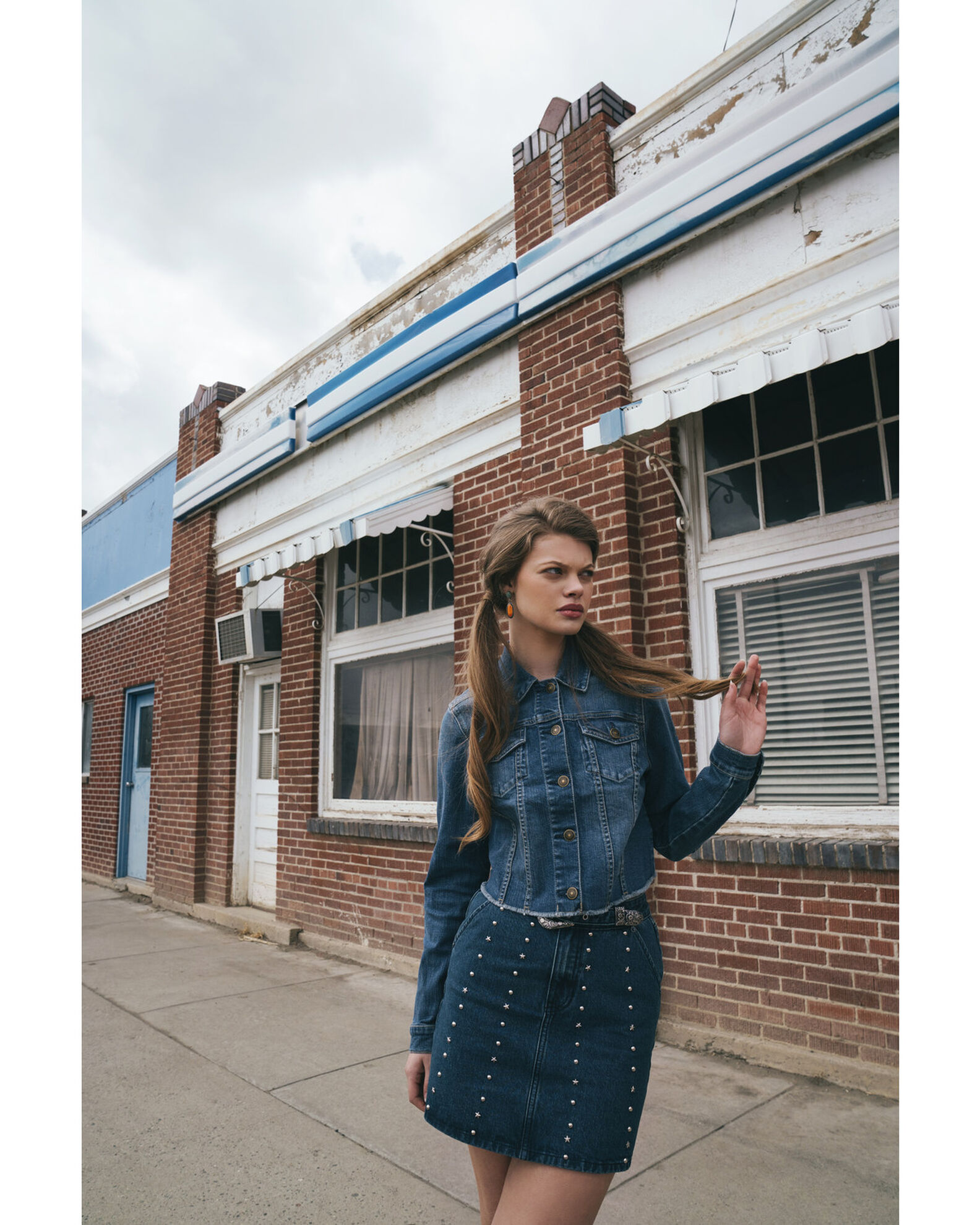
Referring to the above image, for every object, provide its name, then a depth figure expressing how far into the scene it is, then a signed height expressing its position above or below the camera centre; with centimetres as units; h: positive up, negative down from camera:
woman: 154 -30
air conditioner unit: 776 +78
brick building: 391 +133
